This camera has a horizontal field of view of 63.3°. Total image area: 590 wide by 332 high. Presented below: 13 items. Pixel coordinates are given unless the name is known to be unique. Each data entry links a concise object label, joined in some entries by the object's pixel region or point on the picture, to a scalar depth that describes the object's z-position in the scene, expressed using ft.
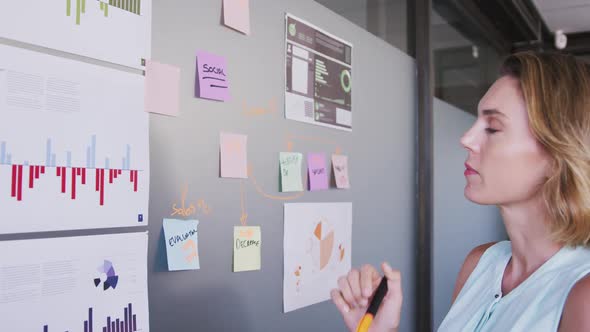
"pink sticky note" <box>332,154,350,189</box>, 4.24
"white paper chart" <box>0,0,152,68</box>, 2.14
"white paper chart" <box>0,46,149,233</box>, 2.10
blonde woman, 2.70
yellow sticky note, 3.18
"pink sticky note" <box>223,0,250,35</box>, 3.12
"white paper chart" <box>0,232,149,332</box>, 2.11
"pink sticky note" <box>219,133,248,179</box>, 3.08
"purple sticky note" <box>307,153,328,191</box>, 3.91
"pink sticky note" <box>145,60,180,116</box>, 2.64
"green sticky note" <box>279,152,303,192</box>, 3.58
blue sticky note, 2.73
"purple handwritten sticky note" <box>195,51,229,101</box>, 2.93
